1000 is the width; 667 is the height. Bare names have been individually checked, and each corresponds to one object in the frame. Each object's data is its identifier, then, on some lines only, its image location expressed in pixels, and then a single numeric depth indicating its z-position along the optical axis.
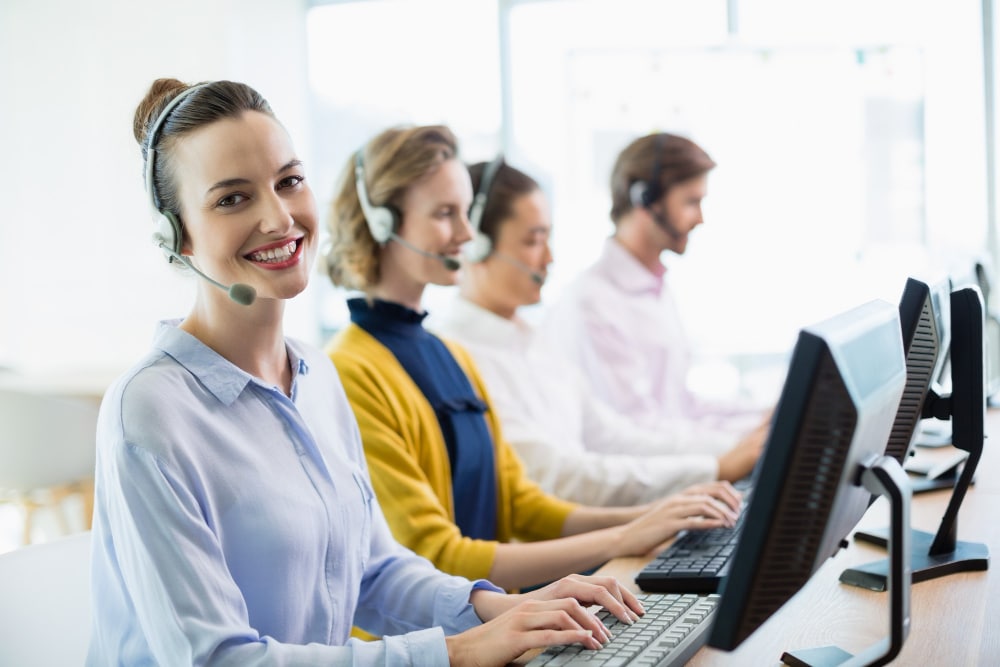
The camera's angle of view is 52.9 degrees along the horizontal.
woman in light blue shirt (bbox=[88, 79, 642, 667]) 0.97
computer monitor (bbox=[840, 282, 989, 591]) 1.31
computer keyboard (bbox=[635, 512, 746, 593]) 1.28
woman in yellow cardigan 1.56
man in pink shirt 2.88
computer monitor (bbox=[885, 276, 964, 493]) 1.13
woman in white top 2.06
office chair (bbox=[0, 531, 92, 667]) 1.06
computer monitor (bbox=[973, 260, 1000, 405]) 2.46
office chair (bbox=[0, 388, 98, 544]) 1.52
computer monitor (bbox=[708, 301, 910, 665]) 0.72
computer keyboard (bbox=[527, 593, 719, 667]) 0.96
